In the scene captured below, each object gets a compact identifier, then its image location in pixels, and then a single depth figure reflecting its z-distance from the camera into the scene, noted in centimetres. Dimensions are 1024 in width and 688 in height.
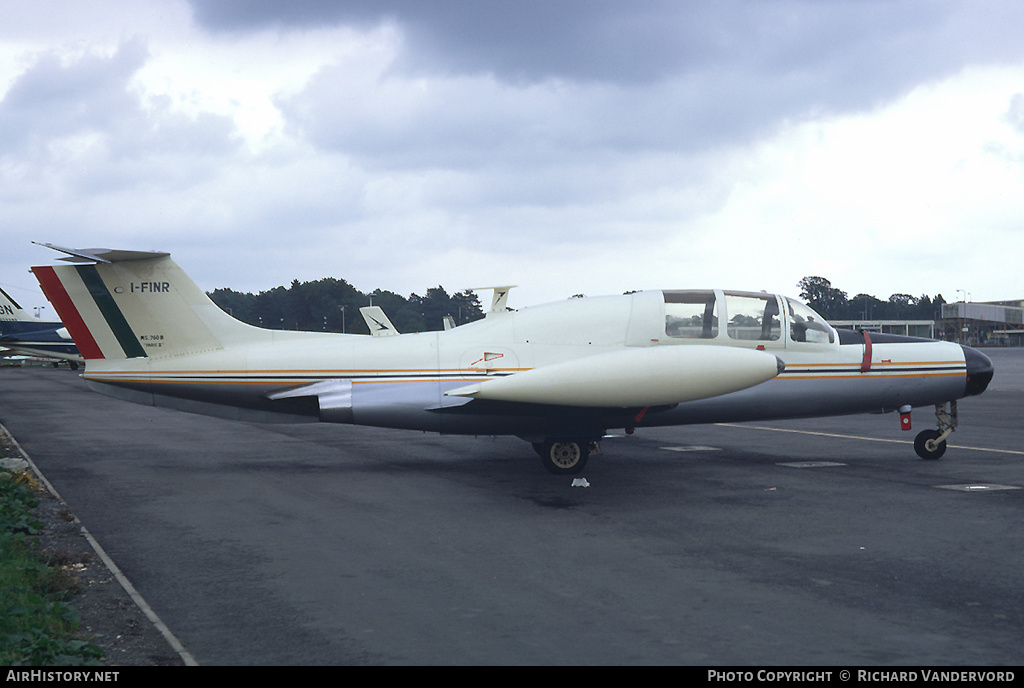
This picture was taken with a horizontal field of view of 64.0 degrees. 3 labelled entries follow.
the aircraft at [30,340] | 4891
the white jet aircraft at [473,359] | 1269
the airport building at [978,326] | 12388
